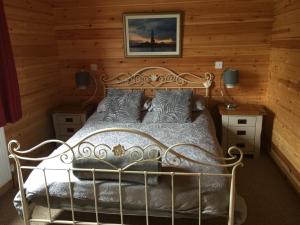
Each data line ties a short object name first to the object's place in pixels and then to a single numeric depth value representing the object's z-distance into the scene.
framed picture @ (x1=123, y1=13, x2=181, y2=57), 3.66
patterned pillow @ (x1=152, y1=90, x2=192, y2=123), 3.25
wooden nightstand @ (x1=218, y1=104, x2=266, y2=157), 3.45
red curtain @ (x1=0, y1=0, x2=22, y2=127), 2.64
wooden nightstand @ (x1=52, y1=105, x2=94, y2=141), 3.72
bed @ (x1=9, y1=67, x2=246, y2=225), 1.94
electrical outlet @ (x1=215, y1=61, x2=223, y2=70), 3.73
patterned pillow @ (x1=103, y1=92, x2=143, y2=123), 3.32
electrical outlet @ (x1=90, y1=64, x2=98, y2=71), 3.96
